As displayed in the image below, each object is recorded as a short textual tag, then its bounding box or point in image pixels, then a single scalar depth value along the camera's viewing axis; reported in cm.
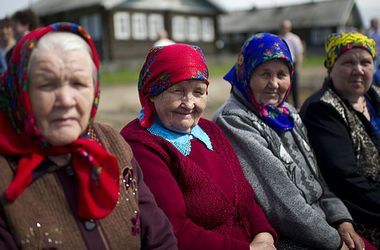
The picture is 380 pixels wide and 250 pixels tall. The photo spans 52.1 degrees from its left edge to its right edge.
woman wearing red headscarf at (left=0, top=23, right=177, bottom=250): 138
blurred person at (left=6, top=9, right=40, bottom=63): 513
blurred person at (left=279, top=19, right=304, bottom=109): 908
